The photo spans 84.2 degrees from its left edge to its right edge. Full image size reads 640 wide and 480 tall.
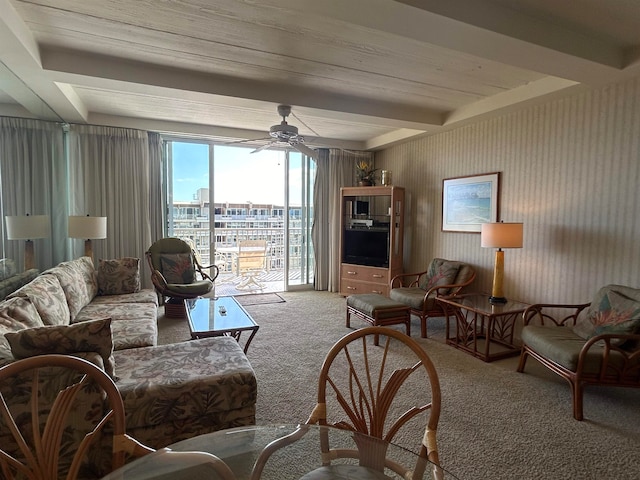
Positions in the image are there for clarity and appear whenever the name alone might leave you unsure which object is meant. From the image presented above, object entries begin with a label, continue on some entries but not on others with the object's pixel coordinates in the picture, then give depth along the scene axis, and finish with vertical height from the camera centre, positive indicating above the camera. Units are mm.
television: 5355 -455
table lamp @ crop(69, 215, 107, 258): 4004 -138
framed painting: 4117 +216
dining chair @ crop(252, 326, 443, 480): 1204 -800
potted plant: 5746 +698
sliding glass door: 5535 +102
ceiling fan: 3469 +820
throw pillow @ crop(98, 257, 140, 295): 4047 -712
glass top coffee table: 2898 -917
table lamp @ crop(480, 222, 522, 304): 3457 -211
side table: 3293 -1118
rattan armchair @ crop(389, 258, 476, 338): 3979 -848
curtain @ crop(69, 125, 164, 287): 4668 +414
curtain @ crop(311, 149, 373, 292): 6176 +133
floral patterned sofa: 1715 -887
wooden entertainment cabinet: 5246 -309
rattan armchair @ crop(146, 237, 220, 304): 4434 -724
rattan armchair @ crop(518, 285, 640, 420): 2379 -916
